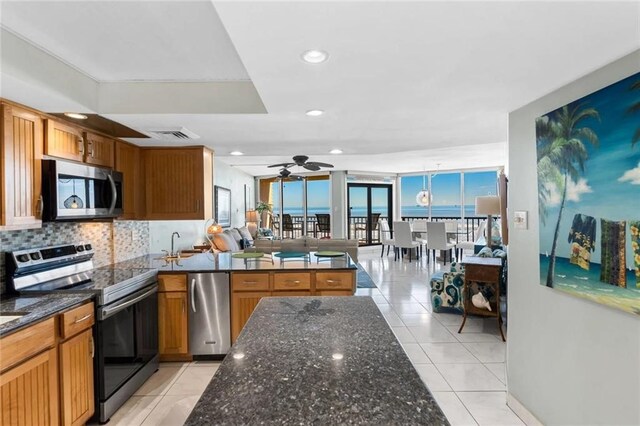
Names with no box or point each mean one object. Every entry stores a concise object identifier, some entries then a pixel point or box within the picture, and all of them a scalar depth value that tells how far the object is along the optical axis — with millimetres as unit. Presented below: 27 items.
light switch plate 2221
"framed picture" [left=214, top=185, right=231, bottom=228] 6562
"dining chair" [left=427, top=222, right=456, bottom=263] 7188
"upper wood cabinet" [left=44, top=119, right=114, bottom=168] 2211
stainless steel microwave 2129
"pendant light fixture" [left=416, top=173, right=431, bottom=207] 8980
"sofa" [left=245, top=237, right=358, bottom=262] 5095
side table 3500
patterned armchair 4207
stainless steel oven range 2146
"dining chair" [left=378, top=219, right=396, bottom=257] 8845
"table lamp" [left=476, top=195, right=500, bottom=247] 4980
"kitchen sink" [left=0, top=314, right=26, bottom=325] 1676
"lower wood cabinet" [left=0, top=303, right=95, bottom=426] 1552
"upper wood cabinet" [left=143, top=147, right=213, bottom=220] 3365
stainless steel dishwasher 2955
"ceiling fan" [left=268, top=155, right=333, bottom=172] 4316
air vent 2701
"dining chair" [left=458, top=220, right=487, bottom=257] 7523
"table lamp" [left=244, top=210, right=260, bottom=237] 8719
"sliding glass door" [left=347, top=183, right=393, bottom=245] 9531
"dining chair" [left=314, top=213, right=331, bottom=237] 9695
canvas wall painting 1468
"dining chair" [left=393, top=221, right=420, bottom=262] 7812
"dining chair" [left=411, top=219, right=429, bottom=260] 8582
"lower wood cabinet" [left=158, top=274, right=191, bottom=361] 2932
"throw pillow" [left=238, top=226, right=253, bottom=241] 7047
